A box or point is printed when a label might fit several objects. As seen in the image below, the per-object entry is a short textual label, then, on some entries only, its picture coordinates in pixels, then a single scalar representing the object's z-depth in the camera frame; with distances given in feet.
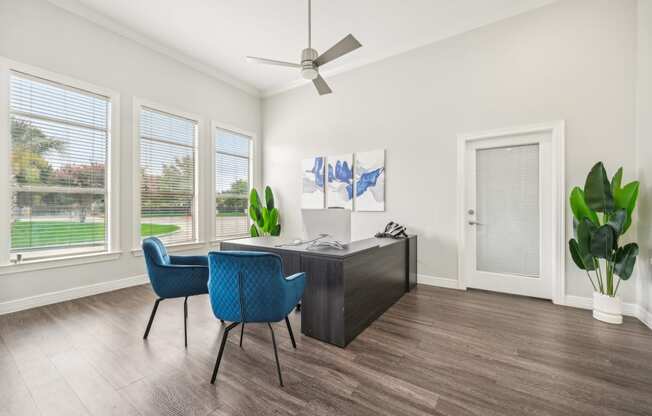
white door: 10.52
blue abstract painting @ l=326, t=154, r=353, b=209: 14.92
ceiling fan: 7.48
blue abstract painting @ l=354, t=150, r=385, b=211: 13.92
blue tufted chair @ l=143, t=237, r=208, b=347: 7.22
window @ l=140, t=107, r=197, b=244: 13.07
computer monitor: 8.79
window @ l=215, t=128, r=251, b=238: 16.53
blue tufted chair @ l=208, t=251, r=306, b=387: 5.46
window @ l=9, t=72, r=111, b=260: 9.57
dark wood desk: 7.13
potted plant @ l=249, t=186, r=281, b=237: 16.78
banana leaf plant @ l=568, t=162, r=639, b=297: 8.04
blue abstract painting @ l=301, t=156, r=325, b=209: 15.99
